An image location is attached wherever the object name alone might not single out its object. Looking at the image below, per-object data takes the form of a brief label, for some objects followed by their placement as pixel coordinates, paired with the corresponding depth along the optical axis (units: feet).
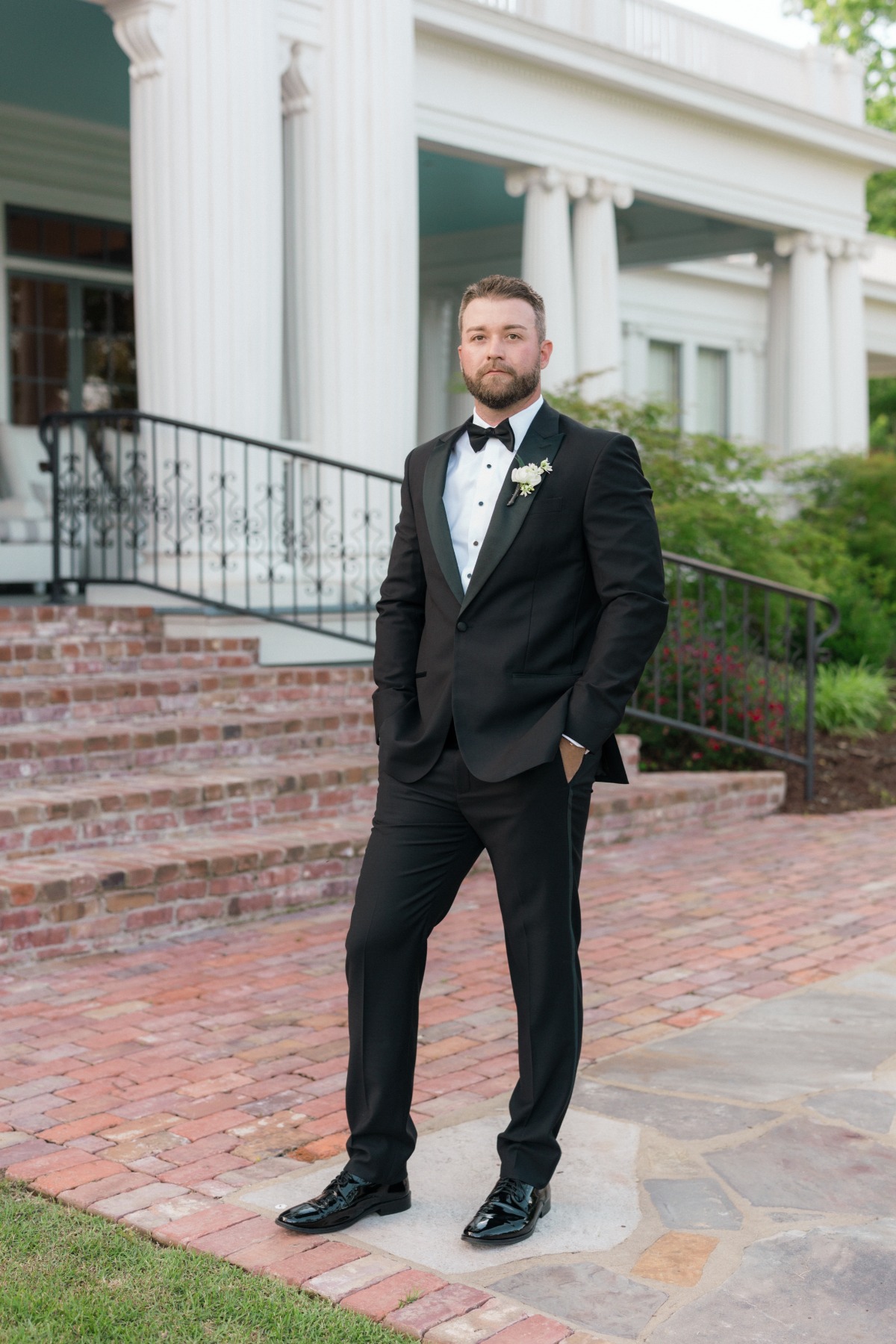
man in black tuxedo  10.12
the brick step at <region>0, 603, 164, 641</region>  27.43
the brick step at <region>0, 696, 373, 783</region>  22.08
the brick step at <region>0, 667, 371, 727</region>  24.04
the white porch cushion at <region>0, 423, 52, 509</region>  38.27
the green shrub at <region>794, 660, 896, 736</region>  37.04
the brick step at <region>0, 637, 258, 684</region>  25.91
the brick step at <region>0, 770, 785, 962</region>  17.56
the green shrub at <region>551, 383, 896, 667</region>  36.42
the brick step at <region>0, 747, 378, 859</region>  19.86
